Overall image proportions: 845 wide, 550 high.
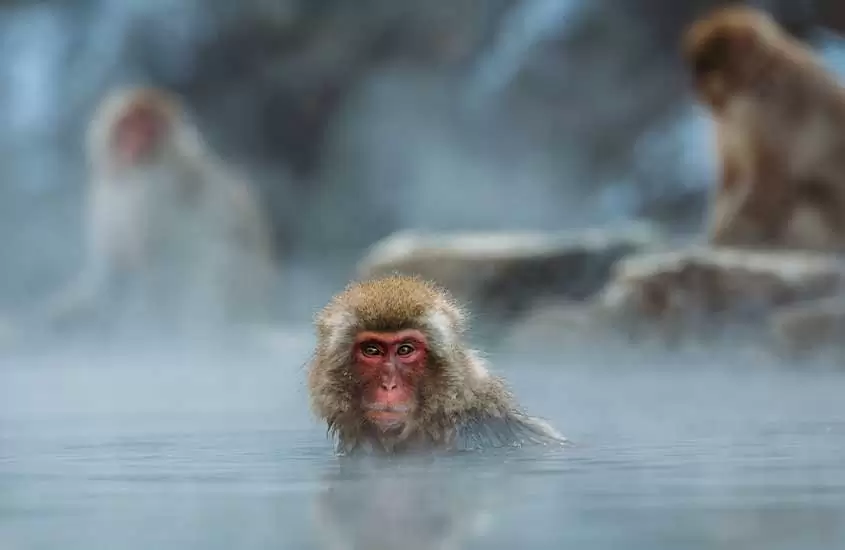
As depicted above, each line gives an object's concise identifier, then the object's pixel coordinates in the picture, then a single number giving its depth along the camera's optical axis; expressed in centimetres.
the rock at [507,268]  1967
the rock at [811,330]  1338
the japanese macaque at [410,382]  632
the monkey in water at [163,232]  2312
